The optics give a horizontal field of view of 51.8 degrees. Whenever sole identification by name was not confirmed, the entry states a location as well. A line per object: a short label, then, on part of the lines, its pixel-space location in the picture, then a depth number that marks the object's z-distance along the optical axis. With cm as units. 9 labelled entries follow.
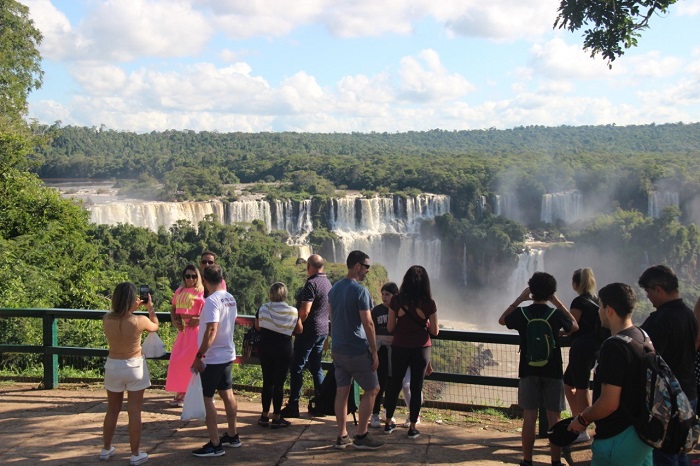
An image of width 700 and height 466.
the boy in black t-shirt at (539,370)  476
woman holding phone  479
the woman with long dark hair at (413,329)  522
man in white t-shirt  498
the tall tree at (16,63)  2142
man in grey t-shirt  512
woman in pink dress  596
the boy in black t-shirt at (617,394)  336
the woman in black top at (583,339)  489
